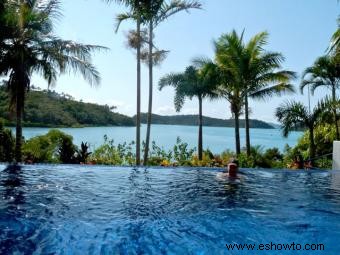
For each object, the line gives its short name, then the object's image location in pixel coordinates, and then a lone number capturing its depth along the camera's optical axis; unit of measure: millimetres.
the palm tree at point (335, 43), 13336
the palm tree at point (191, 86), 17750
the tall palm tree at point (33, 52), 11648
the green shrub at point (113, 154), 14742
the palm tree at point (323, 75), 17156
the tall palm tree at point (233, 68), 16422
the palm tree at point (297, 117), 14764
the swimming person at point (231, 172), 10448
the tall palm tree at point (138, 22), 13594
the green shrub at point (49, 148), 13727
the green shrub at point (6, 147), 13414
